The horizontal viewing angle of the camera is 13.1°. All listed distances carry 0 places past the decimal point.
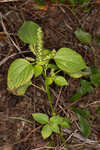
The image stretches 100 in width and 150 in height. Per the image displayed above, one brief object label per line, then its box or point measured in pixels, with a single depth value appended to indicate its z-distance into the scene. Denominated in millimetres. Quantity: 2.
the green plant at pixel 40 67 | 1133
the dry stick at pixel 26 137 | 1196
